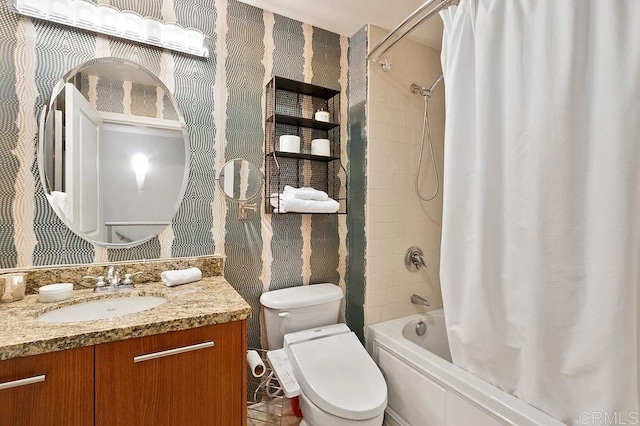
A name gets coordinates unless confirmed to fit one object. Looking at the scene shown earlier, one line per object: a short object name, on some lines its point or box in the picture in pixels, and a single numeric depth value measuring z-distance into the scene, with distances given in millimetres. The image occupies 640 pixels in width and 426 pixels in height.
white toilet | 1217
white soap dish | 1110
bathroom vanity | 811
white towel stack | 1600
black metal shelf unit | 1698
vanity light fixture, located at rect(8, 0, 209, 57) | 1240
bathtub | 1094
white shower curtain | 858
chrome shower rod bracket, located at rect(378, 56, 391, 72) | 1847
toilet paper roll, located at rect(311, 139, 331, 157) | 1765
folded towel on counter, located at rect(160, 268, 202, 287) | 1331
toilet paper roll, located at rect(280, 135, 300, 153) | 1668
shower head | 1963
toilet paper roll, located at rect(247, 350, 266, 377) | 1304
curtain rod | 1290
